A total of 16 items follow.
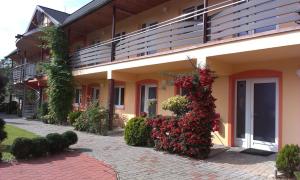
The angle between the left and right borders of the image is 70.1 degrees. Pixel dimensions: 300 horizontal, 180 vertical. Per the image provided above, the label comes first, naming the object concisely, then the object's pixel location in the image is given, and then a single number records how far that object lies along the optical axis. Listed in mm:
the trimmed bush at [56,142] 7266
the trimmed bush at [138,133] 8172
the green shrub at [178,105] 7643
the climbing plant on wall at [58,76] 14070
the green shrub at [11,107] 23443
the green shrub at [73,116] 12911
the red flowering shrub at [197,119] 6672
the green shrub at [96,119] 10631
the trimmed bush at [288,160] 5203
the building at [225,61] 6292
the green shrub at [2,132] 7641
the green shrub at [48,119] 14449
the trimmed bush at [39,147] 6909
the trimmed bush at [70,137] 7659
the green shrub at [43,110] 16039
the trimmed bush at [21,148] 6698
